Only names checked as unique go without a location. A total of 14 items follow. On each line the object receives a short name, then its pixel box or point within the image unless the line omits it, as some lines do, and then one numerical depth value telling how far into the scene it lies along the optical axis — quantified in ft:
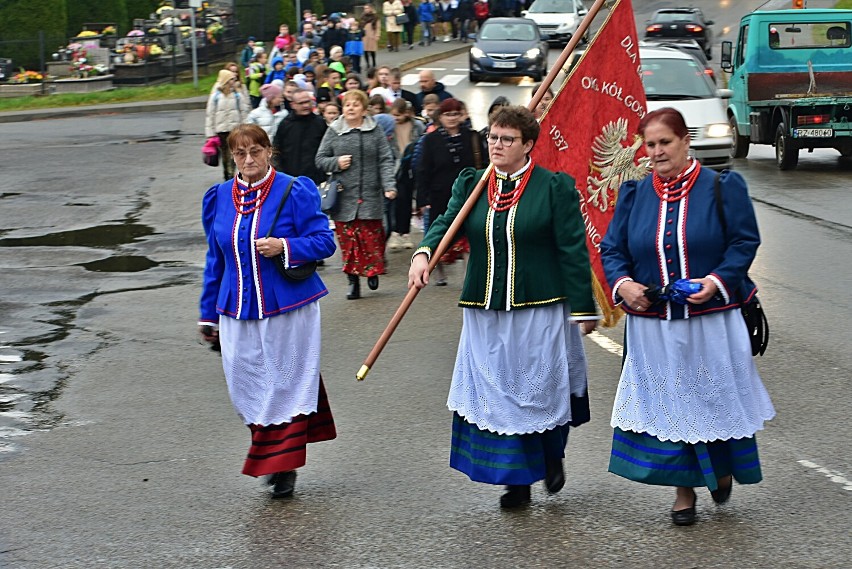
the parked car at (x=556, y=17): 147.02
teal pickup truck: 65.92
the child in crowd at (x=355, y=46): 118.83
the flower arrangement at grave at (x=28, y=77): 120.37
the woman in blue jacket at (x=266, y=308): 20.71
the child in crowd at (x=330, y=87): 62.48
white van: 59.11
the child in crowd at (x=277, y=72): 81.82
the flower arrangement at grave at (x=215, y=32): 133.37
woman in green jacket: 19.40
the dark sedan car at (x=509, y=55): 115.65
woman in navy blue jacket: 18.62
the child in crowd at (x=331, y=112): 43.83
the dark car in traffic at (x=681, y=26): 140.15
